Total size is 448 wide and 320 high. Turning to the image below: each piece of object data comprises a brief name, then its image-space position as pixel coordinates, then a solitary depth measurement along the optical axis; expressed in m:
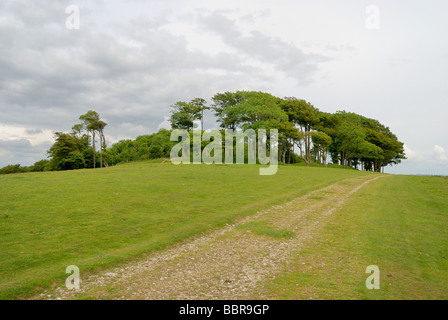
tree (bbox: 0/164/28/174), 94.51
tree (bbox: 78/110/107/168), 89.38
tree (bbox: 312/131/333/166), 77.41
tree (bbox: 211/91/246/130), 95.88
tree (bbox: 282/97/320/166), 85.56
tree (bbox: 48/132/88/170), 82.12
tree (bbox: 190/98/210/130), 105.64
